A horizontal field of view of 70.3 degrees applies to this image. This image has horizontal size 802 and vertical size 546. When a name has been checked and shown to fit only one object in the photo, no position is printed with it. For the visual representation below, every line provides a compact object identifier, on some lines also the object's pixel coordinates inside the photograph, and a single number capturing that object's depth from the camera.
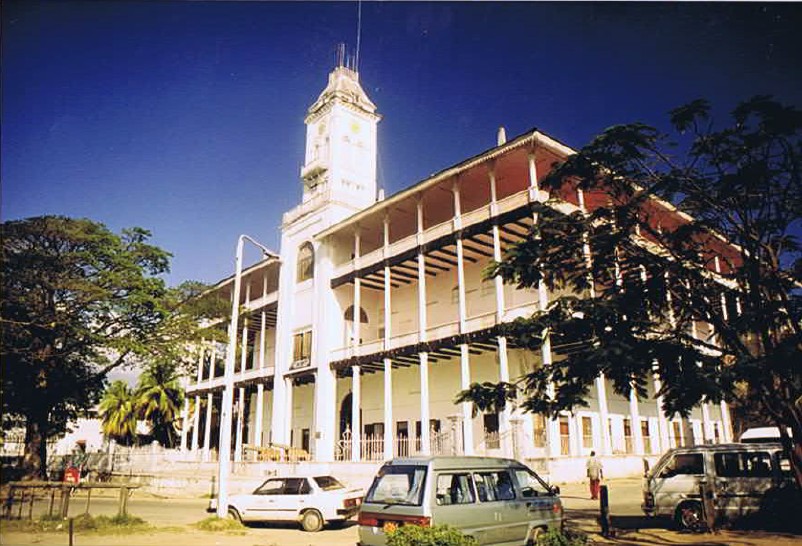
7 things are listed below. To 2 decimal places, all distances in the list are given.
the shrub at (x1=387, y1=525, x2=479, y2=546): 6.71
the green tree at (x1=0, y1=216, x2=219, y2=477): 20.92
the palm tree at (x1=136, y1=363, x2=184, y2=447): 40.44
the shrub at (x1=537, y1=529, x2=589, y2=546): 7.65
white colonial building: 23.30
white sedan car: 13.34
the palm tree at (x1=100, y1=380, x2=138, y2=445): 39.59
